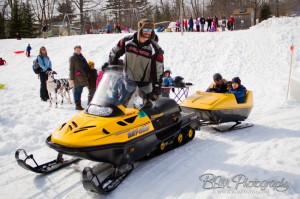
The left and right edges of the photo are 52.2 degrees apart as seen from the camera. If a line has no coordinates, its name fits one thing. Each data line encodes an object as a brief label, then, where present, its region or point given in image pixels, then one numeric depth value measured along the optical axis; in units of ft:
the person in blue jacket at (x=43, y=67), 29.63
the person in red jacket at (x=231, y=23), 86.48
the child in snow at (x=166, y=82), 28.43
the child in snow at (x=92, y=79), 27.99
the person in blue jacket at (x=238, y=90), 21.81
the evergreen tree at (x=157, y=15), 145.79
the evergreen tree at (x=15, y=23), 106.83
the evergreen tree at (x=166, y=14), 144.77
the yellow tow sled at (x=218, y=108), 20.30
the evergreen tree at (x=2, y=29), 111.04
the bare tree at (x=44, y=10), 131.23
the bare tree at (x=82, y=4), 112.27
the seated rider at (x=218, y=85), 23.06
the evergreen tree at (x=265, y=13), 102.12
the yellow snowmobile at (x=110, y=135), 12.09
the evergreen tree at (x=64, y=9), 139.13
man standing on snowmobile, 14.73
